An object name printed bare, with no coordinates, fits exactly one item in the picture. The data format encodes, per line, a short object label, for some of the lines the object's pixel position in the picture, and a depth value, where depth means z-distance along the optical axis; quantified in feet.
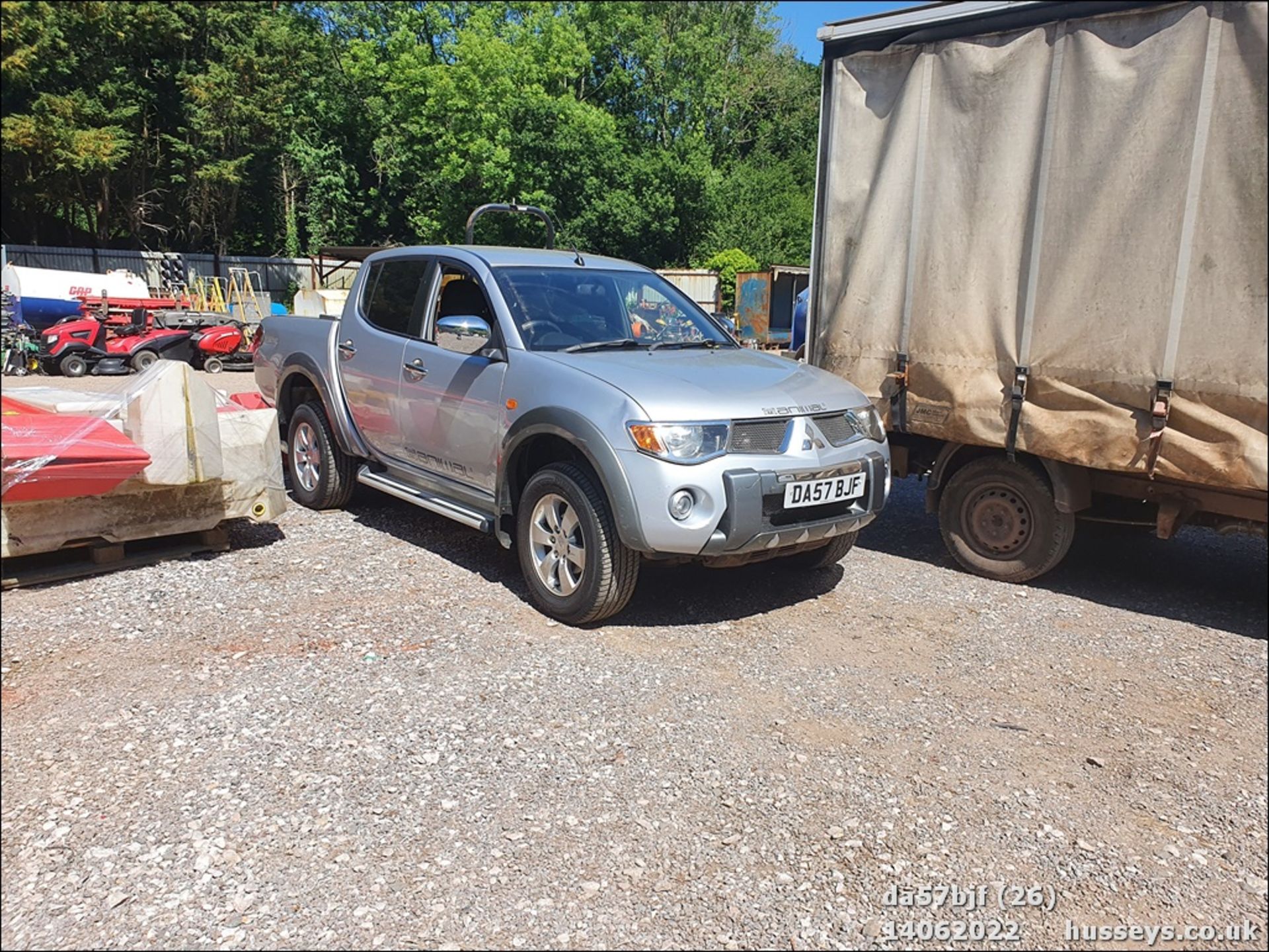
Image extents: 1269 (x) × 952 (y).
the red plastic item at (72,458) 11.87
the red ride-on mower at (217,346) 57.26
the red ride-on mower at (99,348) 50.88
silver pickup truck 14.29
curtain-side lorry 12.39
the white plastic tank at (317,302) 67.51
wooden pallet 16.07
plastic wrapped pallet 13.03
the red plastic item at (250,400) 21.57
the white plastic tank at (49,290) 58.39
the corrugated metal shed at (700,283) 82.69
